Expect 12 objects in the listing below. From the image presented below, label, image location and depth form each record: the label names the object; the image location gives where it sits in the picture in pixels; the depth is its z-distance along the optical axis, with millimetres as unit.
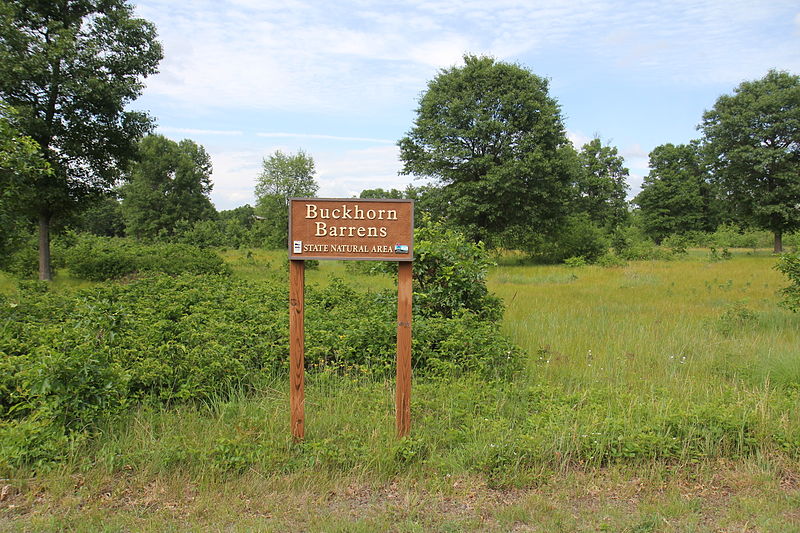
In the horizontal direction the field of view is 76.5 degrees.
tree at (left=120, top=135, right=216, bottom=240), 45844
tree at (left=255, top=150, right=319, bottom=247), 55969
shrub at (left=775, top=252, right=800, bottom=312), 8508
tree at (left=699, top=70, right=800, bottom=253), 30406
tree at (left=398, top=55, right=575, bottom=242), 26406
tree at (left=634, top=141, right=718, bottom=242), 51344
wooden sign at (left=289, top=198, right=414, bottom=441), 4215
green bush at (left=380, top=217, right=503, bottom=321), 7574
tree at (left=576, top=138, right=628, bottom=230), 51500
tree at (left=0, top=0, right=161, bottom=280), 14000
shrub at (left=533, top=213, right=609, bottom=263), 31078
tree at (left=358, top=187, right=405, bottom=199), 70919
